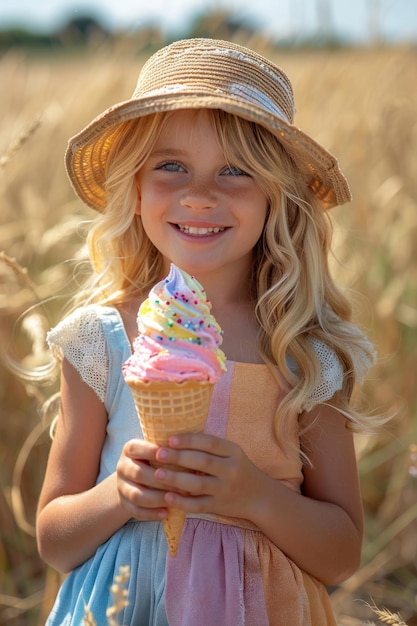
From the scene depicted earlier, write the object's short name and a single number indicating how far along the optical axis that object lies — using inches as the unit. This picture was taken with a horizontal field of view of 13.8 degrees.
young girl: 54.7
